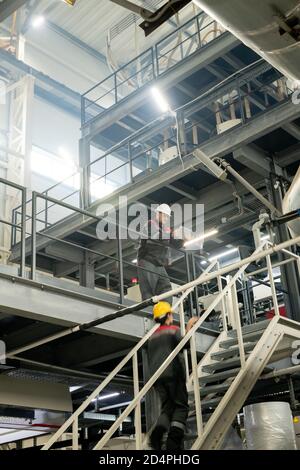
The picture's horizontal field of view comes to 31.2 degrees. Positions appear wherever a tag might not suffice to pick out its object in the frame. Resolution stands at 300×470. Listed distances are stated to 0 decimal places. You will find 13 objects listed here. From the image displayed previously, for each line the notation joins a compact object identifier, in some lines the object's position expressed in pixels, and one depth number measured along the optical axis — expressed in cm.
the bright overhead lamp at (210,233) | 887
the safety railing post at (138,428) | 517
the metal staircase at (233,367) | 521
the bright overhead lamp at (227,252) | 1241
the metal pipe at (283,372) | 650
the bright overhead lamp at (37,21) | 1717
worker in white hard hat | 752
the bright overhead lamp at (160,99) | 1057
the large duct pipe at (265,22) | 270
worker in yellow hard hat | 509
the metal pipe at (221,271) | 513
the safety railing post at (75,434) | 522
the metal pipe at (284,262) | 782
